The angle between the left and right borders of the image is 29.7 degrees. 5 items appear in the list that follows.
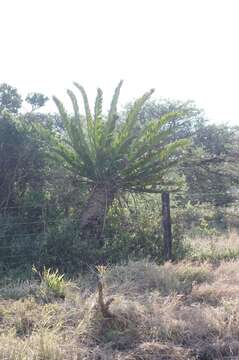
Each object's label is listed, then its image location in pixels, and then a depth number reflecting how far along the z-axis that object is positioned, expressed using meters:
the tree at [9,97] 12.94
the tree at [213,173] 12.77
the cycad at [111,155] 9.18
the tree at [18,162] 9.76
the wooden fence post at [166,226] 8.64
